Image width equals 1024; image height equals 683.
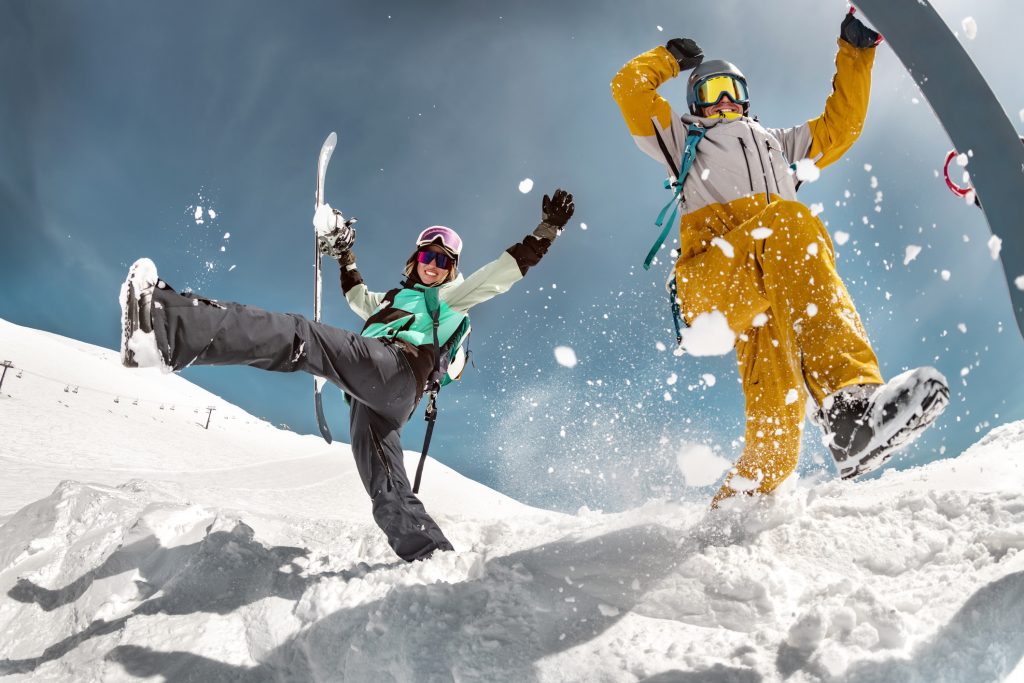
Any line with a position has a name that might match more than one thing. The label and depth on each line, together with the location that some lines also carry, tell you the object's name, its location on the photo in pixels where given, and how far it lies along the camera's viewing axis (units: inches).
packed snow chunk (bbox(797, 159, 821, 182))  122.5
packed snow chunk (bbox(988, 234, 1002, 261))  77.6
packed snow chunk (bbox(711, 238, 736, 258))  98.3
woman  65.9
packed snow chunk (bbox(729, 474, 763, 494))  107.4
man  75.5
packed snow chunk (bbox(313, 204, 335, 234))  175.6
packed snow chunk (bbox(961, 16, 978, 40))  89.0
